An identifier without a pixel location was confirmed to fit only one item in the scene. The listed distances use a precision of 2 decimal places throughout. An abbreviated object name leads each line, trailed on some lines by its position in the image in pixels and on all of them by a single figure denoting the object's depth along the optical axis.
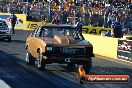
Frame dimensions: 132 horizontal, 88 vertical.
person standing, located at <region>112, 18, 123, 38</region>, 26.64
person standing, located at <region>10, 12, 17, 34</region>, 36.72
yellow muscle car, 14.28
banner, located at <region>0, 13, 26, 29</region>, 42.44
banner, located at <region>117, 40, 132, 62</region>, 19.88
